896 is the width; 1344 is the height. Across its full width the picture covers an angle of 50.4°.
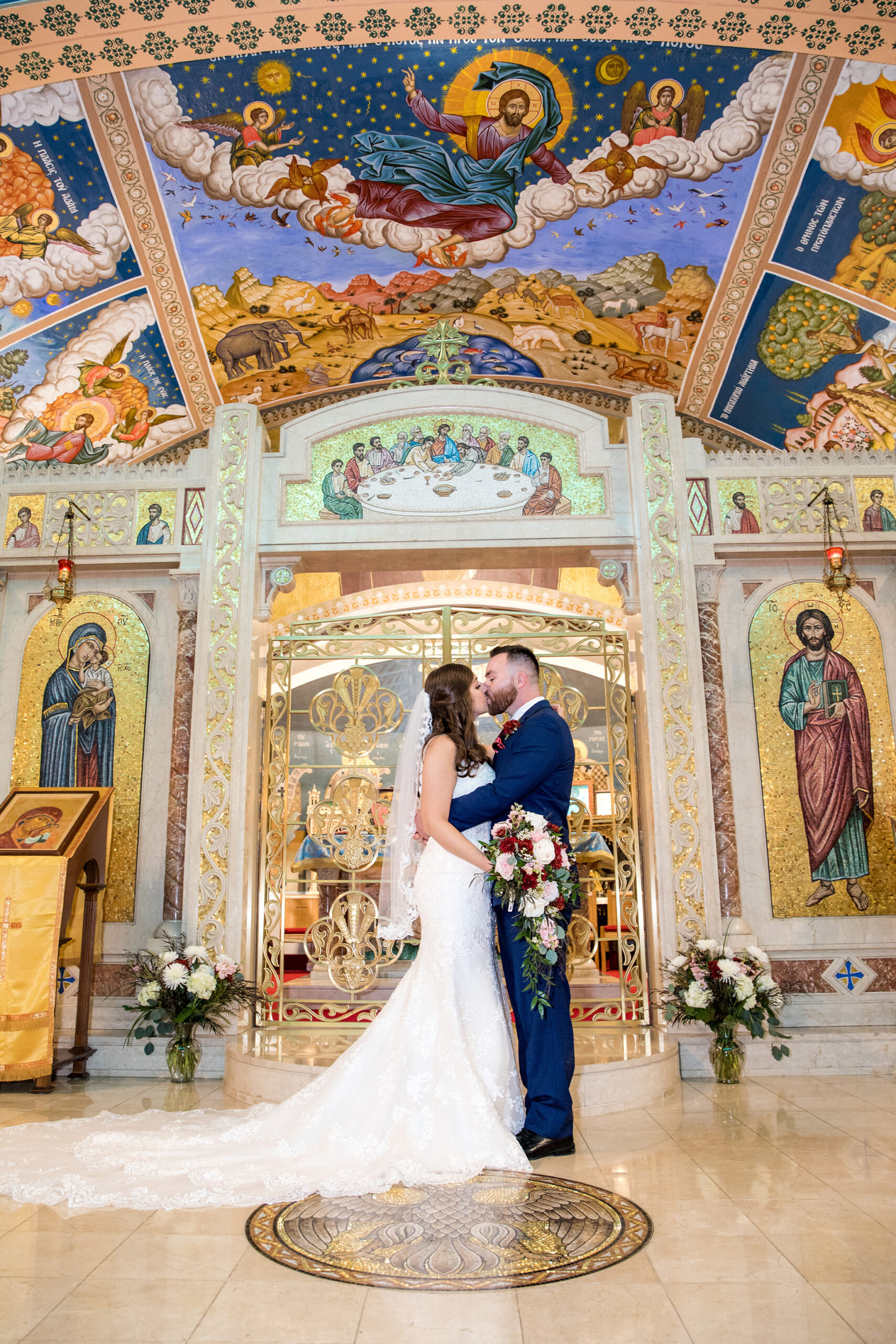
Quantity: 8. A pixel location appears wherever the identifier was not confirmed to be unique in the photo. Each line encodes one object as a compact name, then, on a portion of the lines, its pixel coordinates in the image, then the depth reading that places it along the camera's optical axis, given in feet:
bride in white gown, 12.37
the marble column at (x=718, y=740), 26.11
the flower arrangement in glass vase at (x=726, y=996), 21.62
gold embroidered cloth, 20.66
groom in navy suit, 14.26
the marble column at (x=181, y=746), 26.43
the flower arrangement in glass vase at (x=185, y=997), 22.30
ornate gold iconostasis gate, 24.85
